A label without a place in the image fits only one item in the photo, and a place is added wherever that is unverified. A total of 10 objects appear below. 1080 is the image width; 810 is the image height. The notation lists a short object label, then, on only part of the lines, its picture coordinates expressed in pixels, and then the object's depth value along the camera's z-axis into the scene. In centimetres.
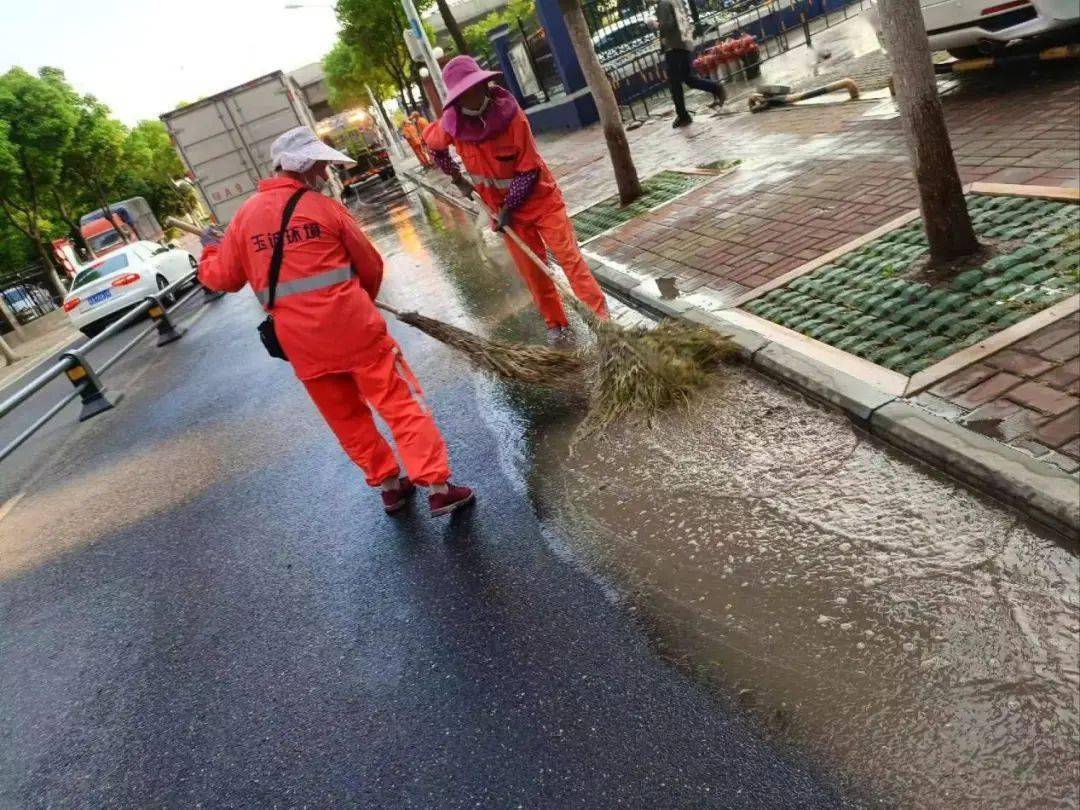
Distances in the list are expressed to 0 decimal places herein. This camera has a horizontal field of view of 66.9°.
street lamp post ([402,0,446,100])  1769
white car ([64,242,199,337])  1583
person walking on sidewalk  1227
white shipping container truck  1933
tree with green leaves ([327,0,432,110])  3688
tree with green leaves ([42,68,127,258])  2953
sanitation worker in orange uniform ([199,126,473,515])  395
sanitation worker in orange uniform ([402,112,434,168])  2621
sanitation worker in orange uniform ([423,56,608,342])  530
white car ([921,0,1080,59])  662
